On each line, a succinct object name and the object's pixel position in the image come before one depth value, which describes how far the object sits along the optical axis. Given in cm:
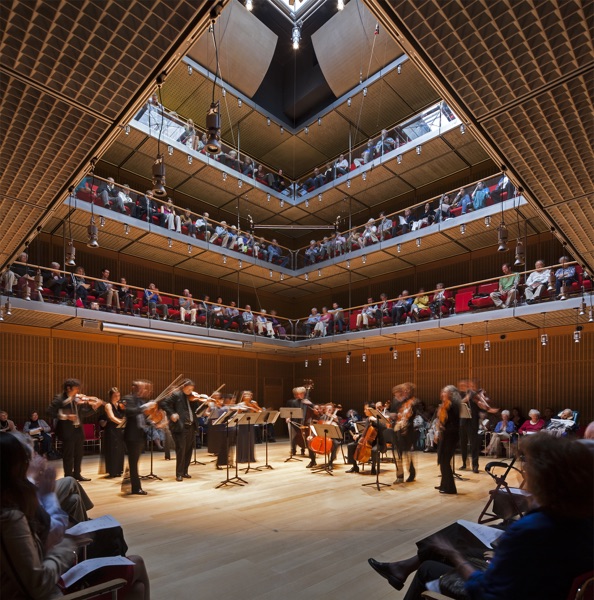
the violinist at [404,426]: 745
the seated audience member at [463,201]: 1245
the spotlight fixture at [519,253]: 681
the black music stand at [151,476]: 790
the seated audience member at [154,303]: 1245
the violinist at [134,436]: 668
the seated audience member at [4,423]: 849
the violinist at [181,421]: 779
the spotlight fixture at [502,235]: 656
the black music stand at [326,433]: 812
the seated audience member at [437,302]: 1252
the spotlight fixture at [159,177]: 437
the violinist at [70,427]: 727
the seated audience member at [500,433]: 1084
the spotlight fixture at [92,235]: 666
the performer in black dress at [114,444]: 814
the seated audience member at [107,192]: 1176
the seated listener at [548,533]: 161
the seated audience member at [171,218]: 1340
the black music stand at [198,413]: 840
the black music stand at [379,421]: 736
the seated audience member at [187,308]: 1320
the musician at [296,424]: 1054
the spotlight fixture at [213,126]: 369
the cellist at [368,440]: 813
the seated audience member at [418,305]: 1291
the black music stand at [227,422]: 738
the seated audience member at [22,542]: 172
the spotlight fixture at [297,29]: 1468
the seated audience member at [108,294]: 1151
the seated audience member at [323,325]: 1534
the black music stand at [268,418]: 883
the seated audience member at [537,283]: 1060
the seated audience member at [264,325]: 1517
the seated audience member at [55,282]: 1037
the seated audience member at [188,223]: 1392
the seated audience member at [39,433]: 1017
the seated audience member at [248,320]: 1473
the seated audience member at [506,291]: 1109
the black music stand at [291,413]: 980
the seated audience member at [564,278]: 1004
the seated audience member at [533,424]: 1056
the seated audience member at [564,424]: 981
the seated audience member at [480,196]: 1206
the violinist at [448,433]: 661
